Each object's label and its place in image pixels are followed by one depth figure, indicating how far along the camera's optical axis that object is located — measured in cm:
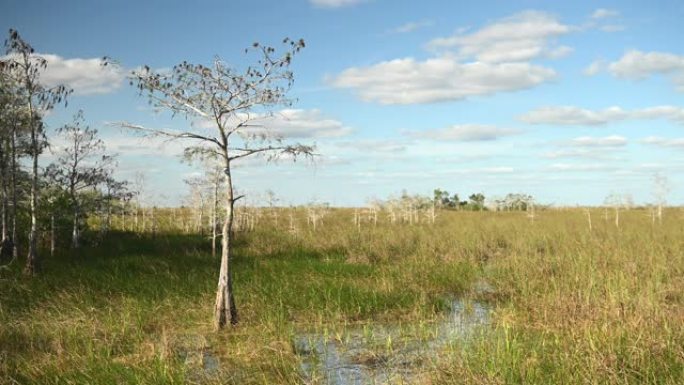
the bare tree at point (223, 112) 1070
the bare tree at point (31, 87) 1803
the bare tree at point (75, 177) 2392
